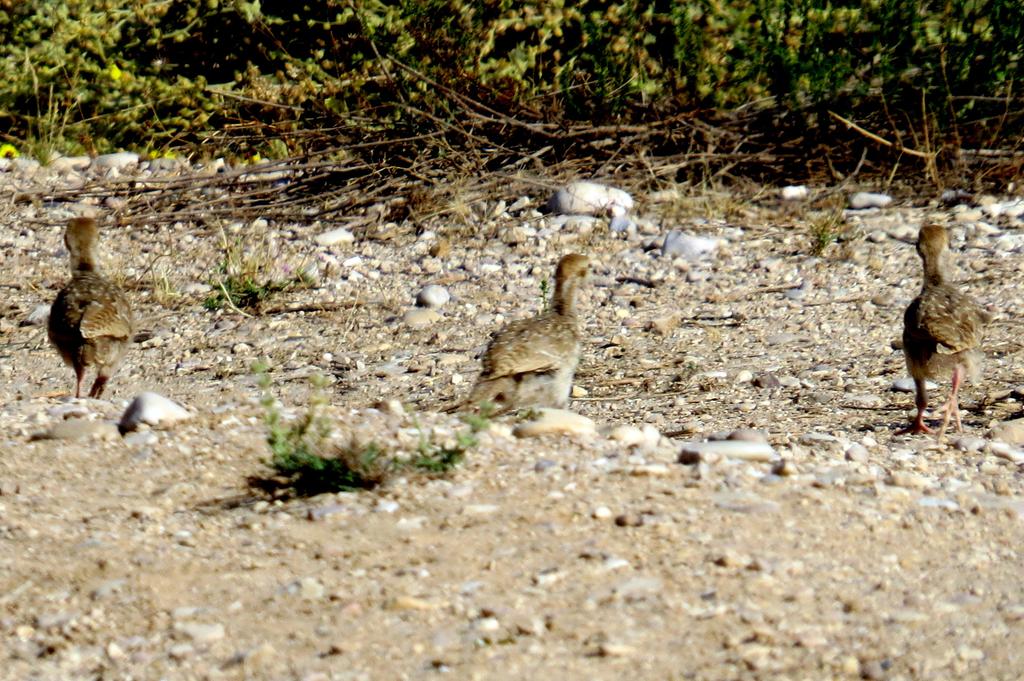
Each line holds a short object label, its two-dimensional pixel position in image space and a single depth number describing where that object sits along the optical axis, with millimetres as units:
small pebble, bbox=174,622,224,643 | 9531
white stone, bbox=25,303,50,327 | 22437
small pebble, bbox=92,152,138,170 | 31094
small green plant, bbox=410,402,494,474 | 11898
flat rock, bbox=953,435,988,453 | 14195
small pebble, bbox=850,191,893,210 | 25297
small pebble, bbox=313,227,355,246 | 25437
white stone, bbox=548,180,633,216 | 25547
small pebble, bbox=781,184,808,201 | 25922
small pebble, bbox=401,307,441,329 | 21594
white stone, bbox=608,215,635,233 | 24859
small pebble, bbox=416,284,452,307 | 22281
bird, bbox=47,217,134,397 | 18078
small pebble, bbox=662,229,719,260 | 23812
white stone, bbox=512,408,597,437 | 13625
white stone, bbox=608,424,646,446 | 13430
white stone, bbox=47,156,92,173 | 30928
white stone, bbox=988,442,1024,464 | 13758
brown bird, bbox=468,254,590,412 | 16687
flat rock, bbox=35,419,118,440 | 13727
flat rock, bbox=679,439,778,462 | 12750
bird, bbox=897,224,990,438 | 16187
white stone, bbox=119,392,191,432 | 13859
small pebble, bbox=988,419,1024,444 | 15047
